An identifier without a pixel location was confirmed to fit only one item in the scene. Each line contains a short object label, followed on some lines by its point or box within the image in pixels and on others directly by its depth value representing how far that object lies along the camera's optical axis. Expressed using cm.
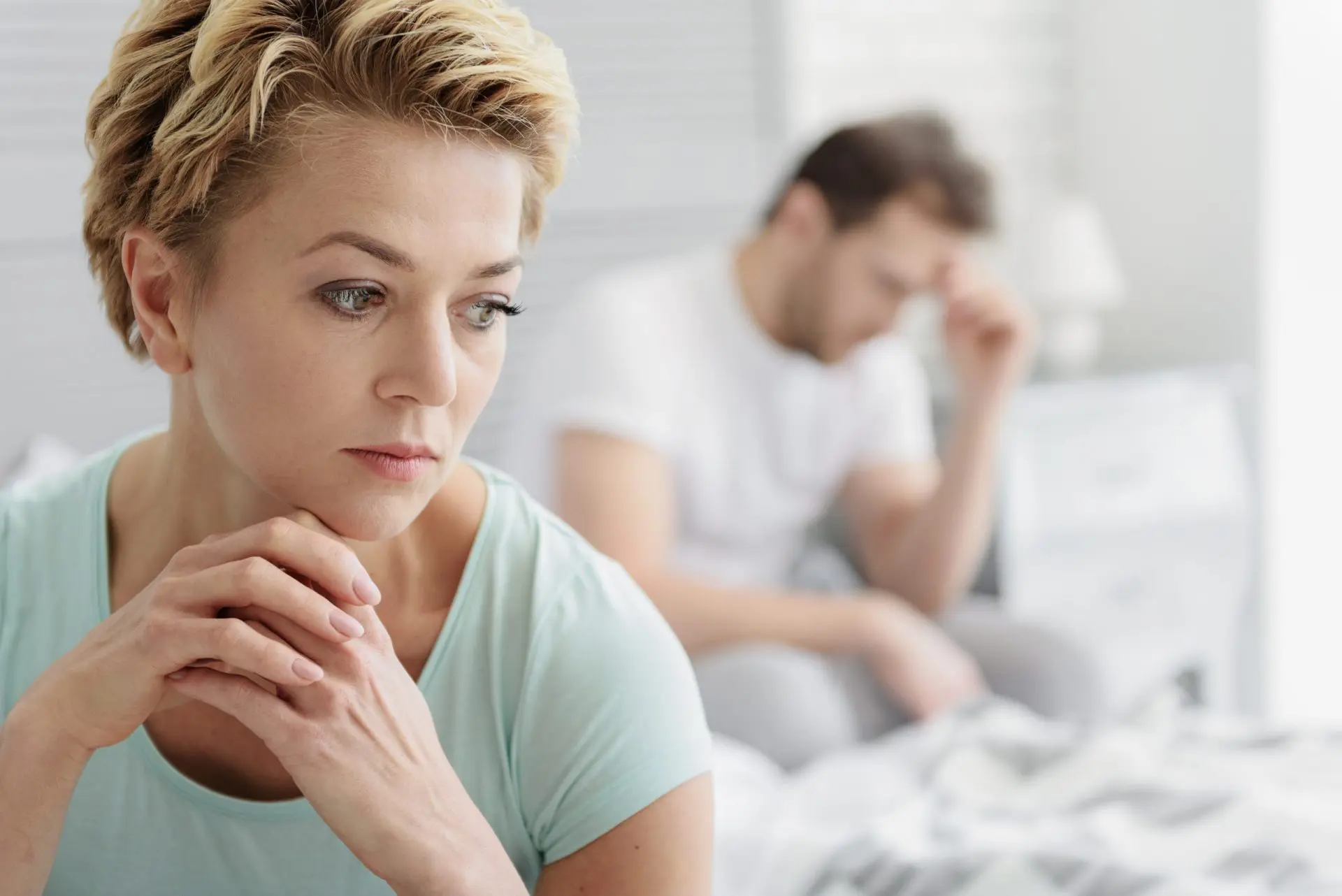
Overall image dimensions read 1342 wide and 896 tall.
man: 286
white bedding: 220
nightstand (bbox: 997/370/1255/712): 375
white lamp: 441
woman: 191
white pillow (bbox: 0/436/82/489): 250
